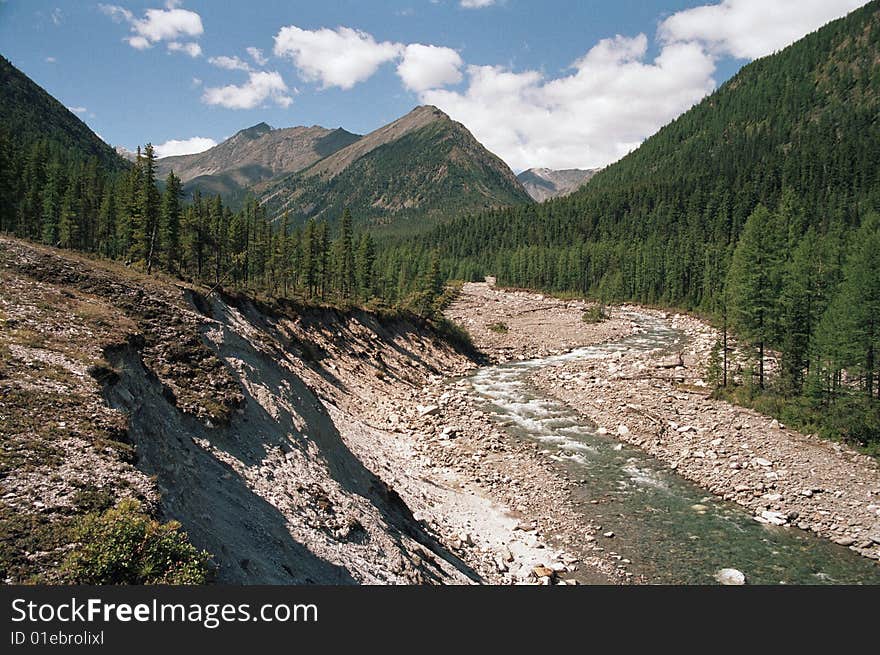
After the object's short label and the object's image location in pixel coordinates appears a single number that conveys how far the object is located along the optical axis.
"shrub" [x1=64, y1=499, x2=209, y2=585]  7.62
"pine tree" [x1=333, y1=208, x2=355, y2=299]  78.69
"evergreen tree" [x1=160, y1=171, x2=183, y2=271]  54.00
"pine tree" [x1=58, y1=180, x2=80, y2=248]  64.75
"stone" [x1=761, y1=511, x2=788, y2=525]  22.48
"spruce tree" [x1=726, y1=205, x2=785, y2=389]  38.09
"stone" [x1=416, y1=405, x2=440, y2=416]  38.72
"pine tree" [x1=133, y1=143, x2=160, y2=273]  49.59
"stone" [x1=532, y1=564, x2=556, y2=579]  18.17
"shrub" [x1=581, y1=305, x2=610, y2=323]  94.54
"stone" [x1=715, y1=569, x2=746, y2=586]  18.20
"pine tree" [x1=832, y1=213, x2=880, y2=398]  31.69
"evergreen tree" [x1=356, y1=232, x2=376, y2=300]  84.19
